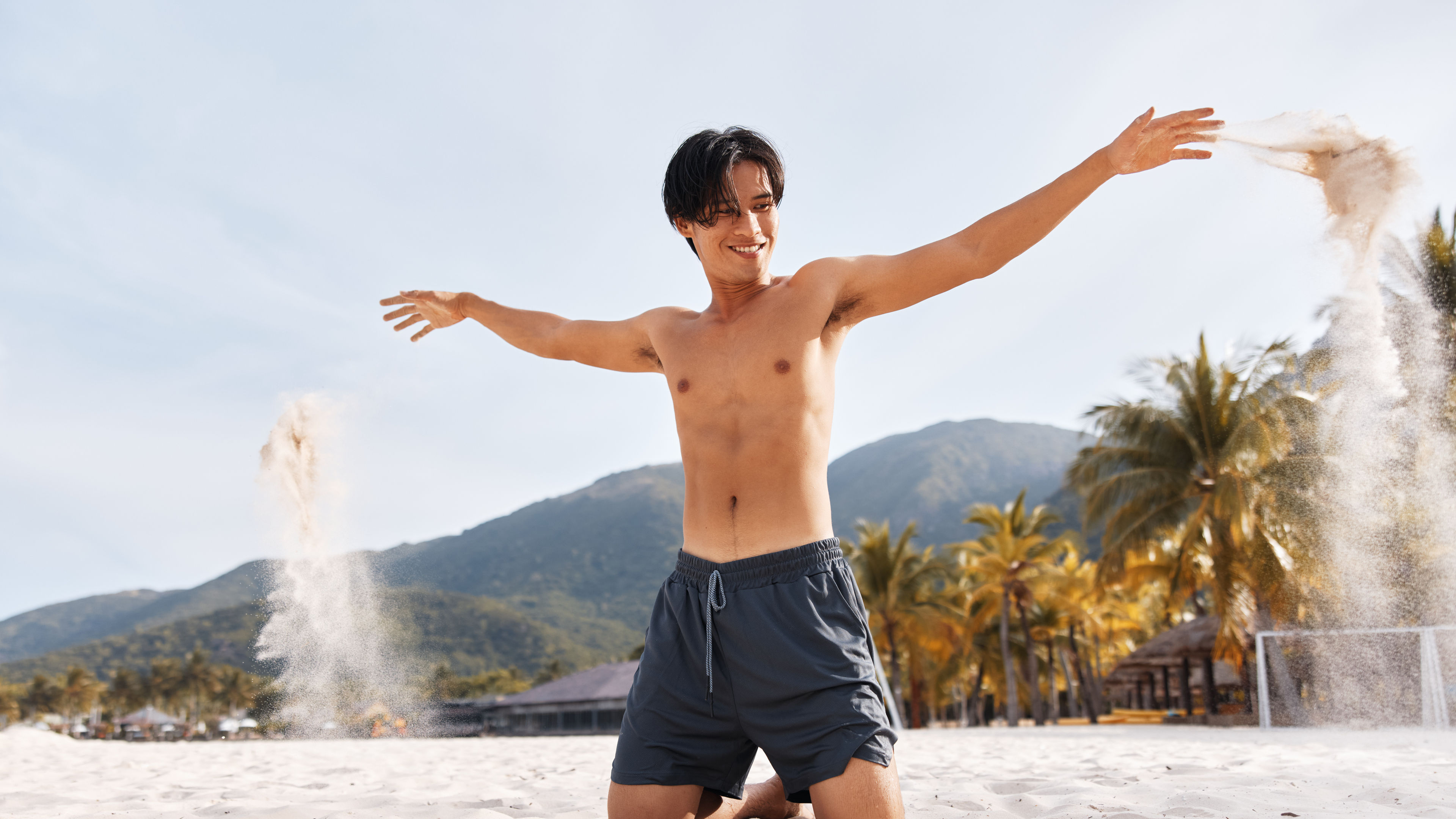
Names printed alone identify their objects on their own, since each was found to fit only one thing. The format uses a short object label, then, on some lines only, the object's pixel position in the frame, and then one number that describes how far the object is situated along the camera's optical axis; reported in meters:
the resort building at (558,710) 28.84
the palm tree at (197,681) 68.06
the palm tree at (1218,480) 15.62
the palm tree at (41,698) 65.69
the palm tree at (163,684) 68.50
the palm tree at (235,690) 70.25
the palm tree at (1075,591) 25.70
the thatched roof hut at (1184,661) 20.19
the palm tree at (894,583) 27.98
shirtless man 2.09
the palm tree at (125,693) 68.62
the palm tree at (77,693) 65.19
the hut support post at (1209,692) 19.97
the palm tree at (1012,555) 26.08
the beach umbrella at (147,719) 51.06
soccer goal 11.34
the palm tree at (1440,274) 12.60
